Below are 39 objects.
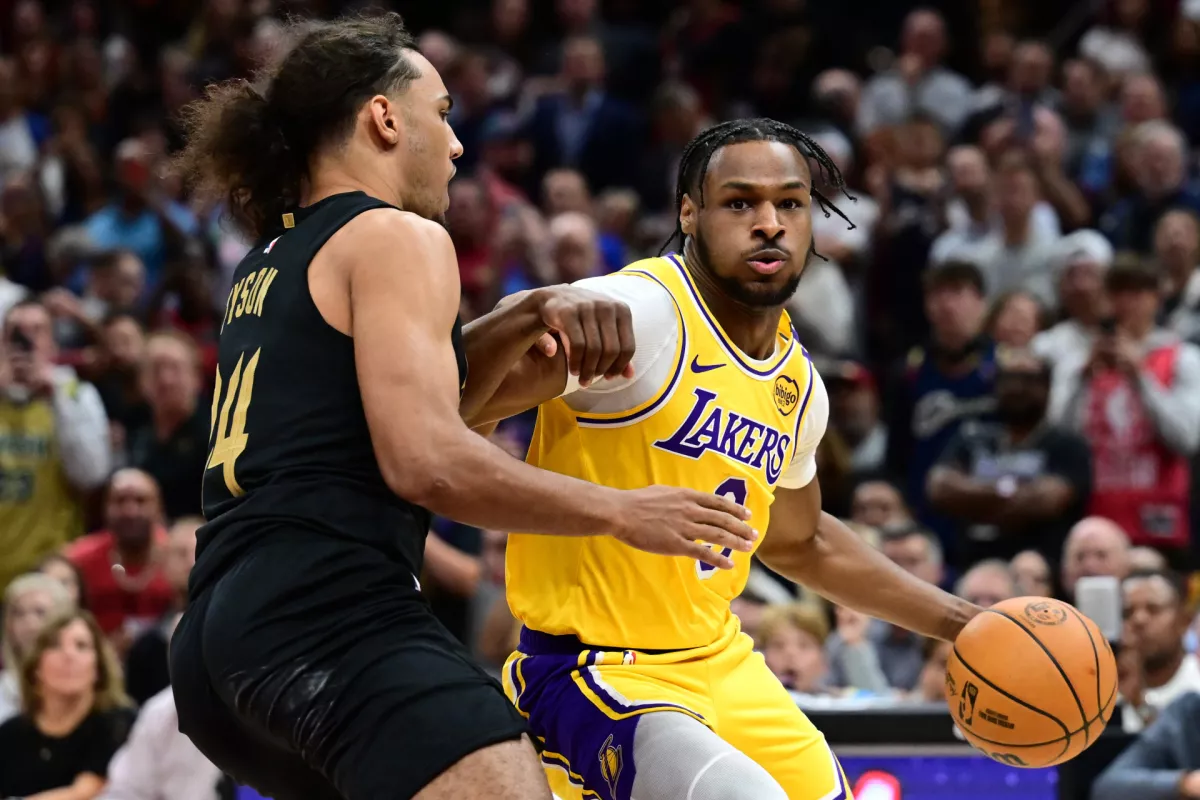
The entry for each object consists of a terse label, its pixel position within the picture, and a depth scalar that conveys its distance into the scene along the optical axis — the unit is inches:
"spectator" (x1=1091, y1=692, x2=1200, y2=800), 461.1
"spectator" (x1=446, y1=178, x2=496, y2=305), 798.3
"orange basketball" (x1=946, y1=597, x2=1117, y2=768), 313.3
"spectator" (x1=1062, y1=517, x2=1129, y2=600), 573.6
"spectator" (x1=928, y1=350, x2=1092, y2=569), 629.3
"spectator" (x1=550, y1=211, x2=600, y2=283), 730.2
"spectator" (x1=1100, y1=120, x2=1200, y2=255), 740.0
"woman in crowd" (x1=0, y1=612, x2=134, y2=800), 539.2
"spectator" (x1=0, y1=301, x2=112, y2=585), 713.0
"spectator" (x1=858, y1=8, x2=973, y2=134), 884.0
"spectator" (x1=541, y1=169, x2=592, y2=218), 818.8
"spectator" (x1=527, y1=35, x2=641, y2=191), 892.6
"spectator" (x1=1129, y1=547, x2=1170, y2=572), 561.6
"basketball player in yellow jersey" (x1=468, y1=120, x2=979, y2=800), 299.9
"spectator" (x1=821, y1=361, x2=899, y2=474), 696.4
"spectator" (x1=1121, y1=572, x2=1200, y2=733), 523.8
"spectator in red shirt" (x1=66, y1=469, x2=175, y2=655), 665.6
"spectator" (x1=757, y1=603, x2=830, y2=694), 536.4
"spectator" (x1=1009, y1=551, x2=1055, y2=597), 573.9
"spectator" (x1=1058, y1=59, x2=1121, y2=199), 823.7
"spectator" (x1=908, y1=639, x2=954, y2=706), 522.6
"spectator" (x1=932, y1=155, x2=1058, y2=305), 730.8
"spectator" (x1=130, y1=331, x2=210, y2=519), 705.0
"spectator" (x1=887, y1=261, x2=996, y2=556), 667.4
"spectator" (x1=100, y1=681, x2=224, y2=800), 509.0
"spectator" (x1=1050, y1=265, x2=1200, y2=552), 628.7
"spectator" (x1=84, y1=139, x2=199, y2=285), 878.4
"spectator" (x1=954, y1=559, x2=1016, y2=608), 547.2
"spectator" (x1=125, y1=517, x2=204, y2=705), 598.9
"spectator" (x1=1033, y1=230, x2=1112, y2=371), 680.4
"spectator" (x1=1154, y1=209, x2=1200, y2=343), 700.7
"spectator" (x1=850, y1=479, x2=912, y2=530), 638.5
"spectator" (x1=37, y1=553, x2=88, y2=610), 623.2
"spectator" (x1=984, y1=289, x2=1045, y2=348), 666.8
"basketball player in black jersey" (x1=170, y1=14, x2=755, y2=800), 236.8
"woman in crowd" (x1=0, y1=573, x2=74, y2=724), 583.8
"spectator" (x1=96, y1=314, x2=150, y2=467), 745.6
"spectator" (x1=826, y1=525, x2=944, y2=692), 580.7
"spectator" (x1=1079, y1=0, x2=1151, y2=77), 877.8
